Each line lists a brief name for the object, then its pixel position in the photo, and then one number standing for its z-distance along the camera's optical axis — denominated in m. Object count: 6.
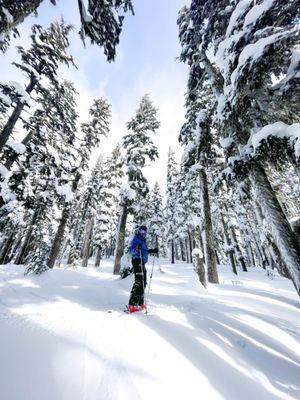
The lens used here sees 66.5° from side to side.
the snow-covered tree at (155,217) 38.75
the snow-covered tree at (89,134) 17.84
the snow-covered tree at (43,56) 12.17
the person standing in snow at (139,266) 5.73
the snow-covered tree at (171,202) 37.66
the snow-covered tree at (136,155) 16.32
